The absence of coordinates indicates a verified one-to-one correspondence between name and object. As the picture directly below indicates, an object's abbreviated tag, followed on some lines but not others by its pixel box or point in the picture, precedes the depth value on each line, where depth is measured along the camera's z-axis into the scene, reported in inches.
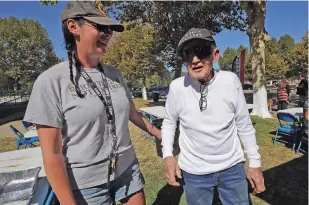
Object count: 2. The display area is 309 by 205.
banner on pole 389.7
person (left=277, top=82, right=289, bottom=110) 483.2
